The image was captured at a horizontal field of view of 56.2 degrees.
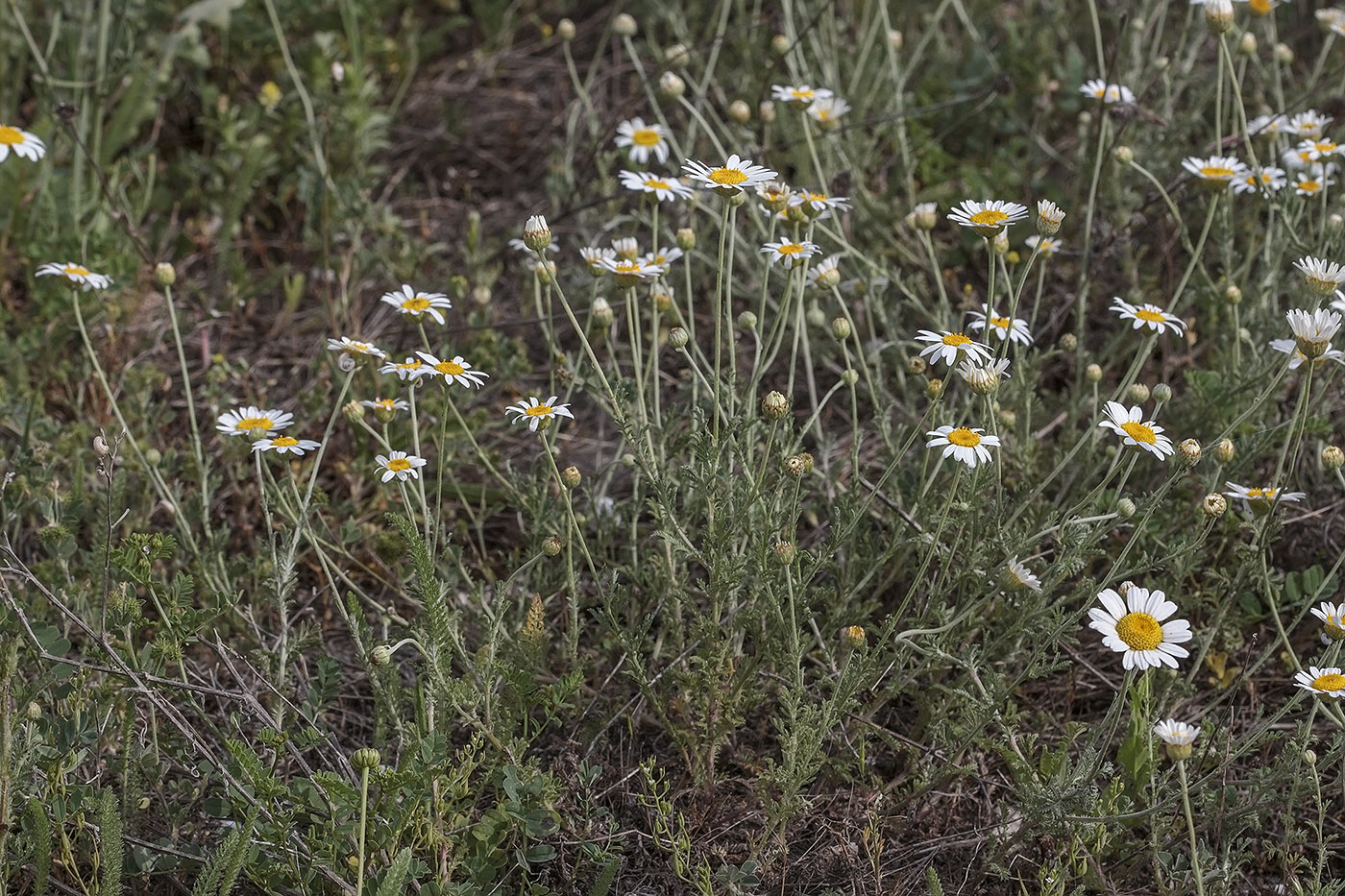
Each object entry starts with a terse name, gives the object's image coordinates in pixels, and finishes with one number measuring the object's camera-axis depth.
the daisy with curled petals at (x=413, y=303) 2.43
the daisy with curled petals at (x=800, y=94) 3.01
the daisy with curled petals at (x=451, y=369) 2.22
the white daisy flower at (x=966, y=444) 2.00
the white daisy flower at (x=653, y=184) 2.56
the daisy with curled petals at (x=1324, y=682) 1.94
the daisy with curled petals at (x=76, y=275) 2.54
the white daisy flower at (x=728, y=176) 2.17
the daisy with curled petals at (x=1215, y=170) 2.77
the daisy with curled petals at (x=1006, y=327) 2.56
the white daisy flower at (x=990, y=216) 2.16
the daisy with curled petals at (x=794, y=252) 2.42
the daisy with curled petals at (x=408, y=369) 2.13
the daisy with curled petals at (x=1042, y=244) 2.48
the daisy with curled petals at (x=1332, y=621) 2.00
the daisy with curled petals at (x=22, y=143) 2.90
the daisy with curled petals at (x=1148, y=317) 2.41
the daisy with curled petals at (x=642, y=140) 3.28
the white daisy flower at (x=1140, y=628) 1.88
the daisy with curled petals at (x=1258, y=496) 2.28
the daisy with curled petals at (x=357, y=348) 2.25
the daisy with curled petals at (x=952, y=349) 2.10
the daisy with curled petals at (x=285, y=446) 2.17
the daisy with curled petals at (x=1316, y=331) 2.04
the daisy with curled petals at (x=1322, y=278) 2.24
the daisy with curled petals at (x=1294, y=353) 2.15
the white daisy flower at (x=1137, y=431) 2.04
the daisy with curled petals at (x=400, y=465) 2.16
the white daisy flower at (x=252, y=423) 2.34
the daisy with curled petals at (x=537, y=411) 2.20
